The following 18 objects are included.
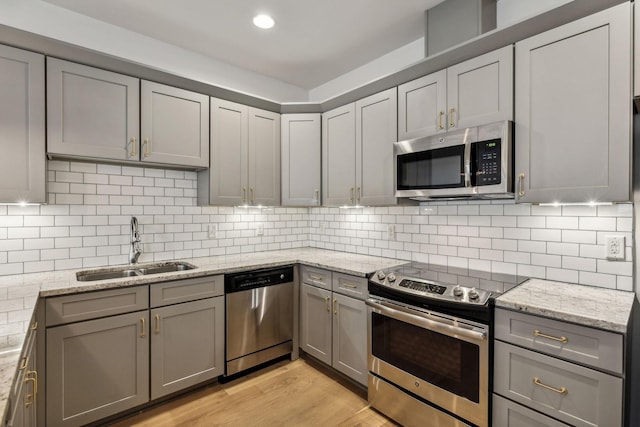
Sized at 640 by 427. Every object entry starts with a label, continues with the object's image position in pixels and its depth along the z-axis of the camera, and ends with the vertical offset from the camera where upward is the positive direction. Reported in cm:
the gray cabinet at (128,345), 188 -87
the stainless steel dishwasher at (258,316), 255 -86
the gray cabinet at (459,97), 192 +75
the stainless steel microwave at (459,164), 188 +30
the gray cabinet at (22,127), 191 +50
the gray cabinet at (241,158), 279 +48
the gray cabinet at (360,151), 256 +51
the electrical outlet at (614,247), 177 -19
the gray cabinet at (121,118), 209 +66
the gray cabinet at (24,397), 94 -66
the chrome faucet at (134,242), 256 -25
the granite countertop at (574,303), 137 -44
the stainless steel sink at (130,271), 238 -47
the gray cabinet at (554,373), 135 -72
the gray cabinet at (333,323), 238 -88
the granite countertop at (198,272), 108 -44
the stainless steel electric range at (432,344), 171 -77
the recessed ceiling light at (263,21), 241 +142
